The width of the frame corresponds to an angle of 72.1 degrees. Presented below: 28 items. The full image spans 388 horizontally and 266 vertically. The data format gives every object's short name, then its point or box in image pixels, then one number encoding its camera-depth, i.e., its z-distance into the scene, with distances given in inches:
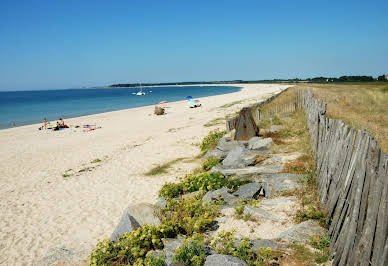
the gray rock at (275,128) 419.8
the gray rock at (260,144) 339.0
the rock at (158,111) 1326.3
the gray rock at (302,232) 147.6
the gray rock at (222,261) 125.1
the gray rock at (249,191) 222.8
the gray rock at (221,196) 224.7
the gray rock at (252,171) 257.0
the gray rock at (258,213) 179.3
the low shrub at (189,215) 181.5
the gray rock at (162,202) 244.5
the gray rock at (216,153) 373.2
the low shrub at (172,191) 289.3
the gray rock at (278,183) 216.2
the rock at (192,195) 262.0
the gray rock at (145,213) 196.9
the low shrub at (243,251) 133.8
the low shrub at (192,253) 132.7
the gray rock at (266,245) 142.8
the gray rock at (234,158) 304.0
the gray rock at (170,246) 140.4
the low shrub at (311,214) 161.3
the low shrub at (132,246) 159.3
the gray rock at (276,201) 197.0
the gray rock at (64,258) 171.3
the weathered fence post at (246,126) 404.2
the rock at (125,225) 192.6
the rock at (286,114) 549.7
